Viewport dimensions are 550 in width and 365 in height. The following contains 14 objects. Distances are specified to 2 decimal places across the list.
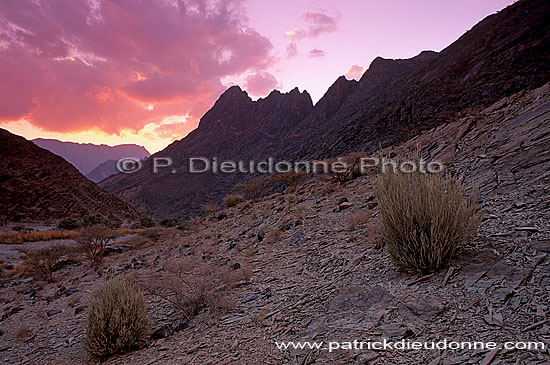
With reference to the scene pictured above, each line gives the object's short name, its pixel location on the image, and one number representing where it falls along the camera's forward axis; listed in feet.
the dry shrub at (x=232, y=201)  64.23
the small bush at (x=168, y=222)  118.32
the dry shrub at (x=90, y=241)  41.55
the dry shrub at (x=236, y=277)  16.99
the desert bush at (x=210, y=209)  70.95
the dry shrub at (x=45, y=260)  35.82
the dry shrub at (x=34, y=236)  75.77
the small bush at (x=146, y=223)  129.10
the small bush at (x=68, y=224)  105.50
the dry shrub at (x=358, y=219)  19.89
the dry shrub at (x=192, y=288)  14.42
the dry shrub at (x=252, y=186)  62.13
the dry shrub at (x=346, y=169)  36.70
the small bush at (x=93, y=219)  112.25
